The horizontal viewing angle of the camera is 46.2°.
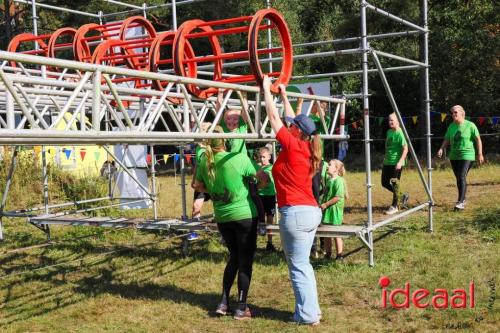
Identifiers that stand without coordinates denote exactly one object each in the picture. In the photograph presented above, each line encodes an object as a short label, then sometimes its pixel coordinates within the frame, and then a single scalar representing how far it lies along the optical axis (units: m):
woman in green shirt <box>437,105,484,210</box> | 8.62
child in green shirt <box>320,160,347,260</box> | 6.35
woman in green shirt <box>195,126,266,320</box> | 4.91
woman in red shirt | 4.50
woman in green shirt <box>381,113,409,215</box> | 8.80
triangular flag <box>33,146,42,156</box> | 13.51
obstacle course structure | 3.66
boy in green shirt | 7.27
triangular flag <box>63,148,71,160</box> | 13.18
